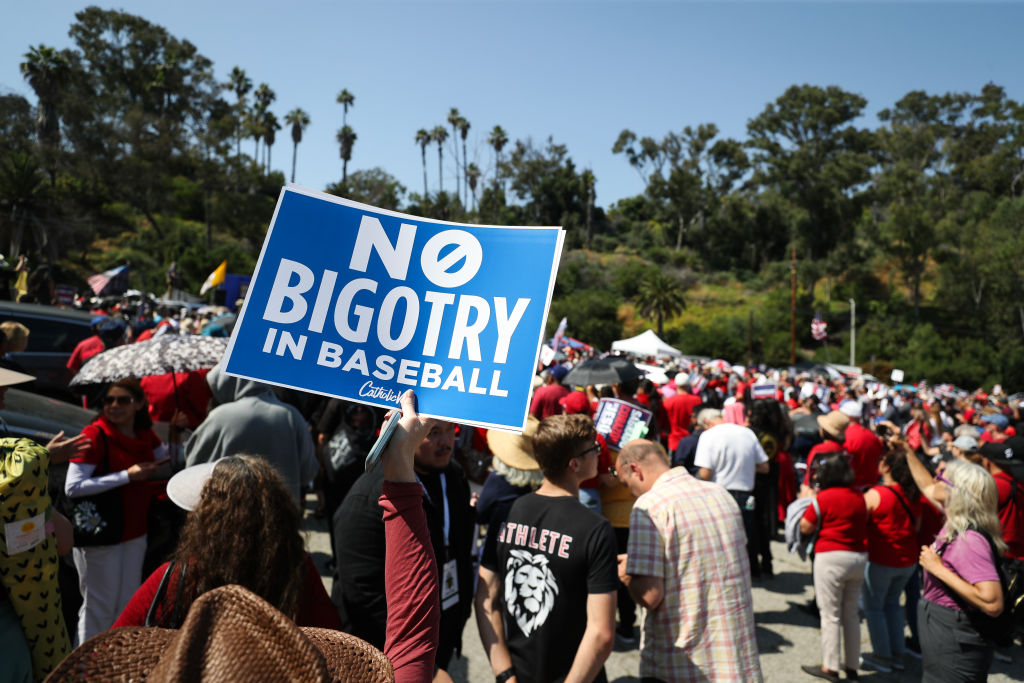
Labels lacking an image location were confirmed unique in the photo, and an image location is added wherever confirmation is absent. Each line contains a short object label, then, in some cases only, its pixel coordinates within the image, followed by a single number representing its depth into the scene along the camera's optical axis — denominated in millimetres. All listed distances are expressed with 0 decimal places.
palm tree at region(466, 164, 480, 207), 72738
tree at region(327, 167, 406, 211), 65788
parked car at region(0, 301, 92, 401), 8462
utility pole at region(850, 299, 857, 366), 47288
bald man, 2869
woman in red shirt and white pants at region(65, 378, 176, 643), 3625
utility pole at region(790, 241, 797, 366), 38406
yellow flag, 18052
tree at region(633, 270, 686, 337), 53000
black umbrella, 6762
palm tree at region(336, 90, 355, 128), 67438
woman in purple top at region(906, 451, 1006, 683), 3482
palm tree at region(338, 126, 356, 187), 68750
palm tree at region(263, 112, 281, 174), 60875
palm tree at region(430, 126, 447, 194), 73188
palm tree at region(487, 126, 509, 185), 70662
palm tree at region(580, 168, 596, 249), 79188
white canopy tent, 20781
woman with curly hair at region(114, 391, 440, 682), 1797
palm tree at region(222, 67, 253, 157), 64562
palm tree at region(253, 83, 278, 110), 61844
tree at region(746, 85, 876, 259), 64875
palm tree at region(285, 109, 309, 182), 62562
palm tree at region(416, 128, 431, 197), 73750
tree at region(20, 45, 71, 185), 42719
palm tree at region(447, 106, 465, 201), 70688
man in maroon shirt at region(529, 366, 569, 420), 6293
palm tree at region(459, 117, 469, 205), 71188
